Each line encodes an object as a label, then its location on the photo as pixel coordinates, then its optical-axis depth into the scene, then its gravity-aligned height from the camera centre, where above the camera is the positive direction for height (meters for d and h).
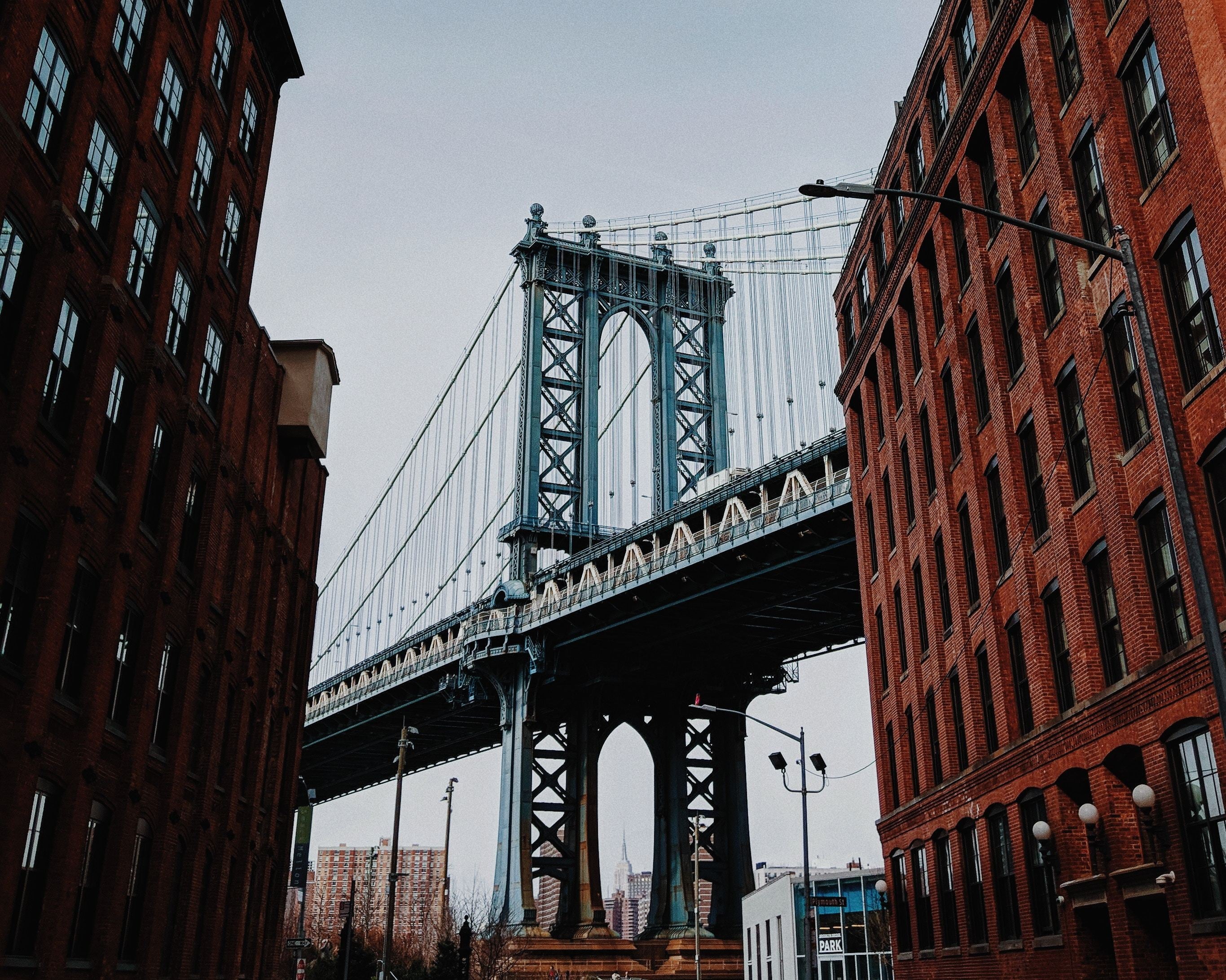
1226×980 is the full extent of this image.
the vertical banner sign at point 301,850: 45.34 +5.94
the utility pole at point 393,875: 41.72 +4.24
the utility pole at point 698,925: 52.32 +4.00
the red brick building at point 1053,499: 17.64 +8.56
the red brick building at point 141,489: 18.53 +8.75
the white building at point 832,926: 47.62 +3.12
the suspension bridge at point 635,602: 58.50 +19.10
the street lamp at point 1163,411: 11.13 +5.37
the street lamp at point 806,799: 30.09 +5.15
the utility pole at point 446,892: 69.06 +7.45
